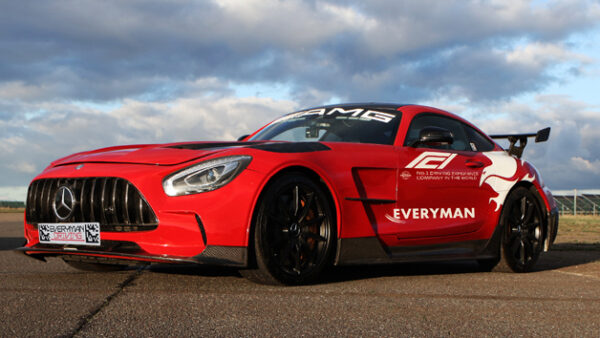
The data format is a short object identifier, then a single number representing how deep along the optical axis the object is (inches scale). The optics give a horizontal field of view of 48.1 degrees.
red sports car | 167.2
